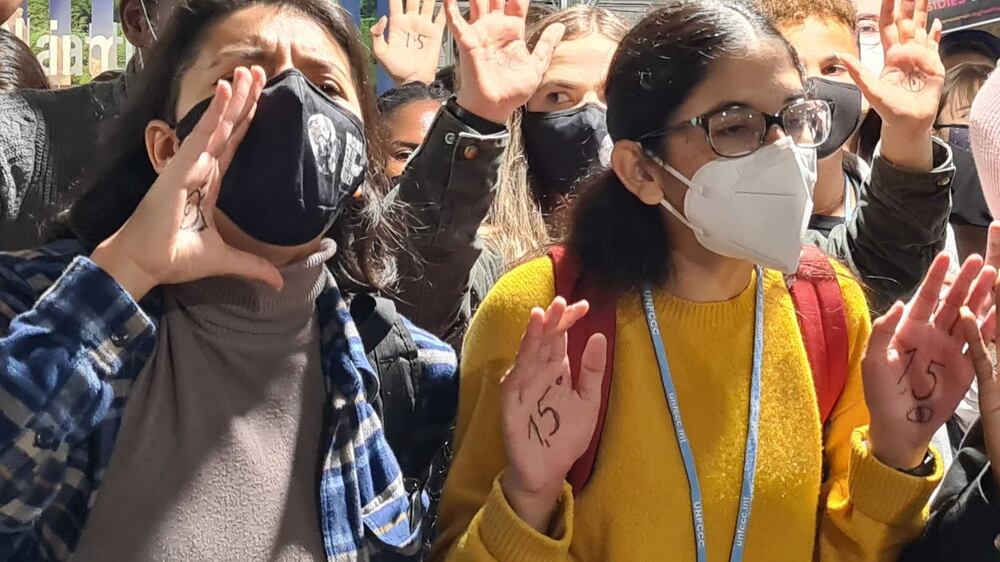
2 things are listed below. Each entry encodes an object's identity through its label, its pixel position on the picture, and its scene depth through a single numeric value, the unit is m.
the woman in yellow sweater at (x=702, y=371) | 1.65
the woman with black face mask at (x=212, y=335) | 1.30
